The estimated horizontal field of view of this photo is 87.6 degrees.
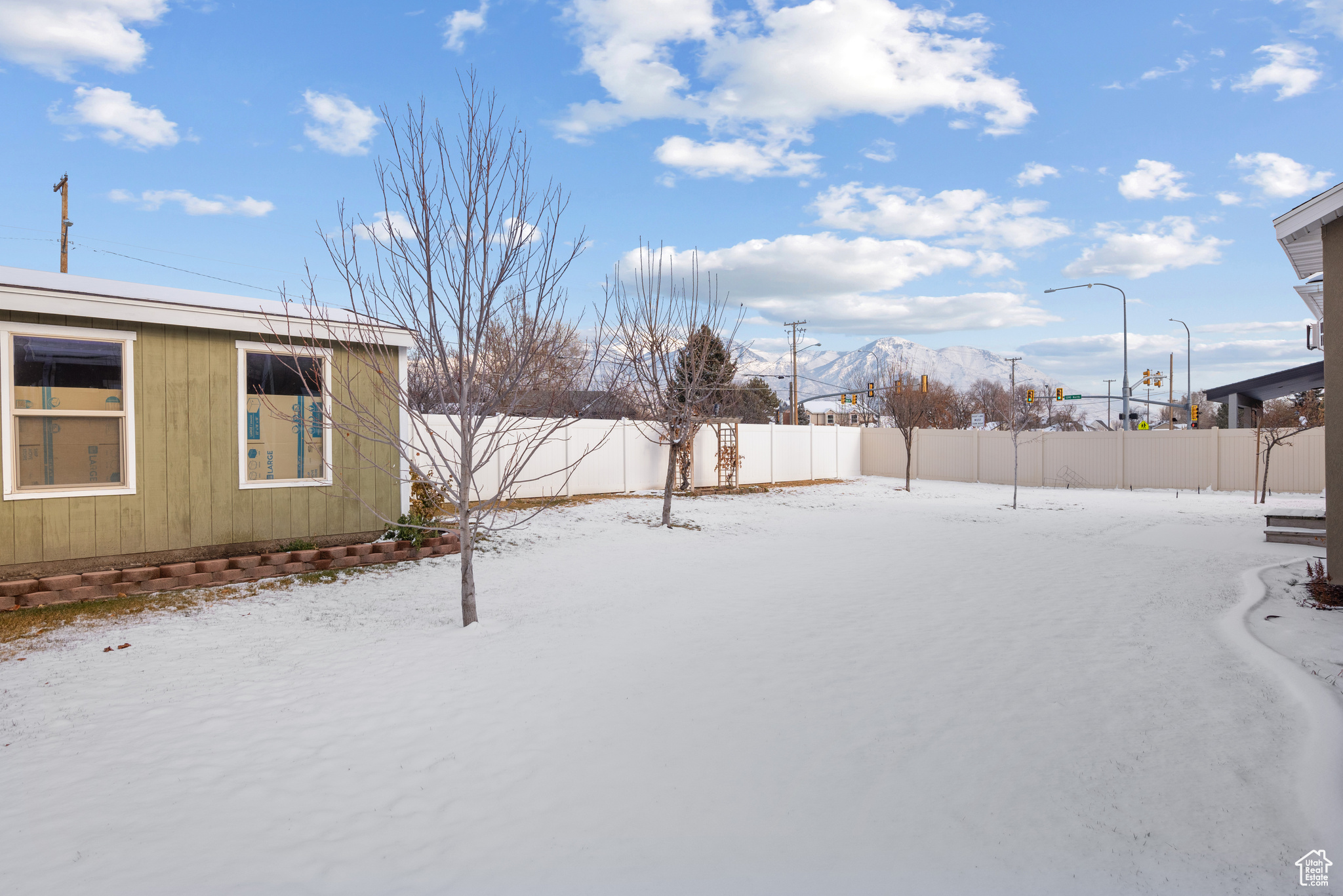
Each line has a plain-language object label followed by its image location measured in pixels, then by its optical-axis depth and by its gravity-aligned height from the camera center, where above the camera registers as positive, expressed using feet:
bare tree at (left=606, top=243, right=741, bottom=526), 41.96 +4.52
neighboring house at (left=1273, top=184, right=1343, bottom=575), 21.93 +5.31
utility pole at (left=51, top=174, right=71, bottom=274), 63.16 +19.66
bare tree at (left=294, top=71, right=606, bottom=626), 18.28 +3.83
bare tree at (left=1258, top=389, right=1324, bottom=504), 57.21 +1.18
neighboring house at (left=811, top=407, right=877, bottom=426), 187.36 +4.84
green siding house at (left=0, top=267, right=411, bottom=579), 21.61 +0.20
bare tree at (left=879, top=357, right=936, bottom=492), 71.46 +3.70
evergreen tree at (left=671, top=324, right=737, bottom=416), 41.78 +3.96
